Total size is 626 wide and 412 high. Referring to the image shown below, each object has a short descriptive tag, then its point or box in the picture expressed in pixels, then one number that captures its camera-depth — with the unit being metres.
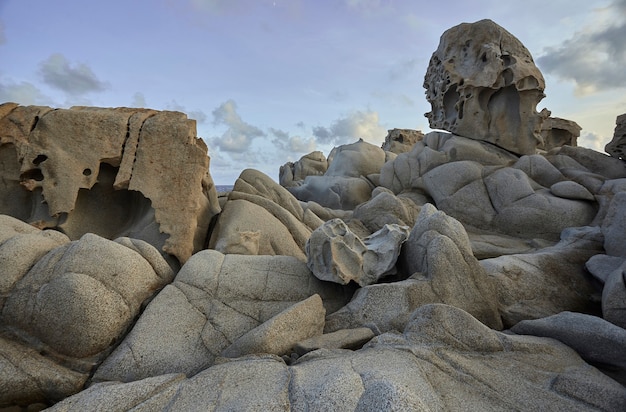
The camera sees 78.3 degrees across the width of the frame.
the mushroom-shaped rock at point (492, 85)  11.50
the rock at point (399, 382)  2.40
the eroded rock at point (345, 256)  4.64
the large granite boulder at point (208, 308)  3.60
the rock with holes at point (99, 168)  5.64
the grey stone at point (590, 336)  3.45
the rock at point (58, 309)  3.32
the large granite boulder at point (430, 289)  4.24
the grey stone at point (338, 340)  3.47
